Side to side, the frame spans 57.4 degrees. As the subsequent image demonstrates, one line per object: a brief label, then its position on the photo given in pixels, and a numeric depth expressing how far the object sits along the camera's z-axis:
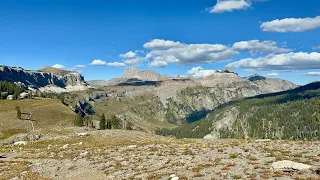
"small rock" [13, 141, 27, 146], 77.75
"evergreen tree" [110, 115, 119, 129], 180.38
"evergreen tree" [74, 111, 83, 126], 166.75
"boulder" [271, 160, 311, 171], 24.57
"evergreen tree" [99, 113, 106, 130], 173.25
